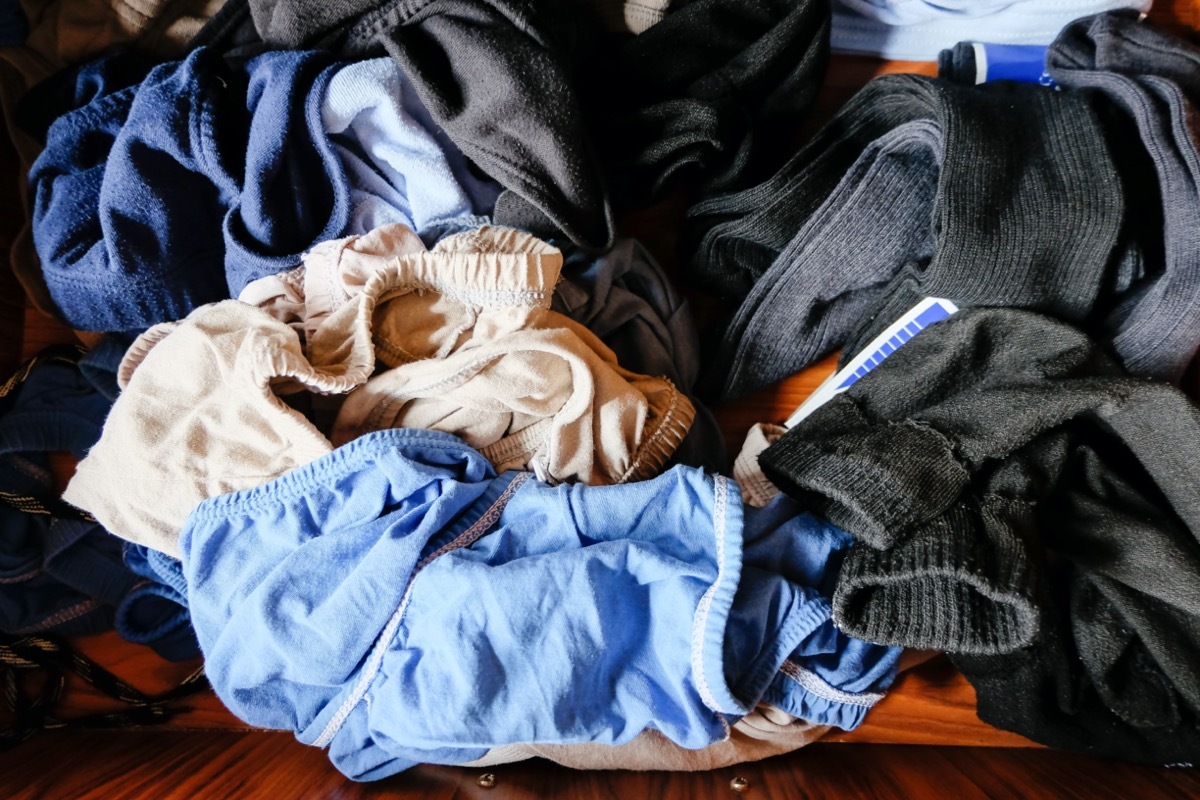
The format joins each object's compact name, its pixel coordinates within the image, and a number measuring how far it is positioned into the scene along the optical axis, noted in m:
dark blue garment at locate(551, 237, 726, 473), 0.69
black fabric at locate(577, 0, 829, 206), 0.67
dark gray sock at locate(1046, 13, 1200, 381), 0.59
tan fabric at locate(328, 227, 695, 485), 0.58
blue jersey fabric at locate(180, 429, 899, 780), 0.53
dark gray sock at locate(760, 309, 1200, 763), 0.54
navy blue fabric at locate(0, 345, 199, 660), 0.73
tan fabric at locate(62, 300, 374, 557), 0.57
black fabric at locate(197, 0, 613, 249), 0.61
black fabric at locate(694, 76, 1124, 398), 0.60
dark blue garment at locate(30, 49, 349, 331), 0.63
